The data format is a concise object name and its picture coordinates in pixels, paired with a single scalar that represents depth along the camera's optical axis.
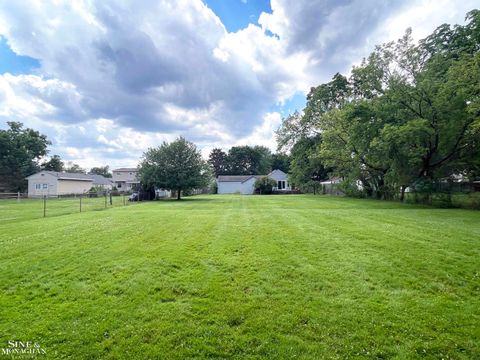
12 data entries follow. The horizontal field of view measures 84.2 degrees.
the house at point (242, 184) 52.06
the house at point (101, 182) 50.28
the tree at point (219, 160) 75.31
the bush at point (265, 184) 46.00
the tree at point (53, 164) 49.59
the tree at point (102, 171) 84.38
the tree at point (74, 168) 79.15
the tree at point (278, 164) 68.81
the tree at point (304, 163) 36.34
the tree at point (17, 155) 41.16
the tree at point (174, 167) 27.38
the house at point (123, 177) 54.44
